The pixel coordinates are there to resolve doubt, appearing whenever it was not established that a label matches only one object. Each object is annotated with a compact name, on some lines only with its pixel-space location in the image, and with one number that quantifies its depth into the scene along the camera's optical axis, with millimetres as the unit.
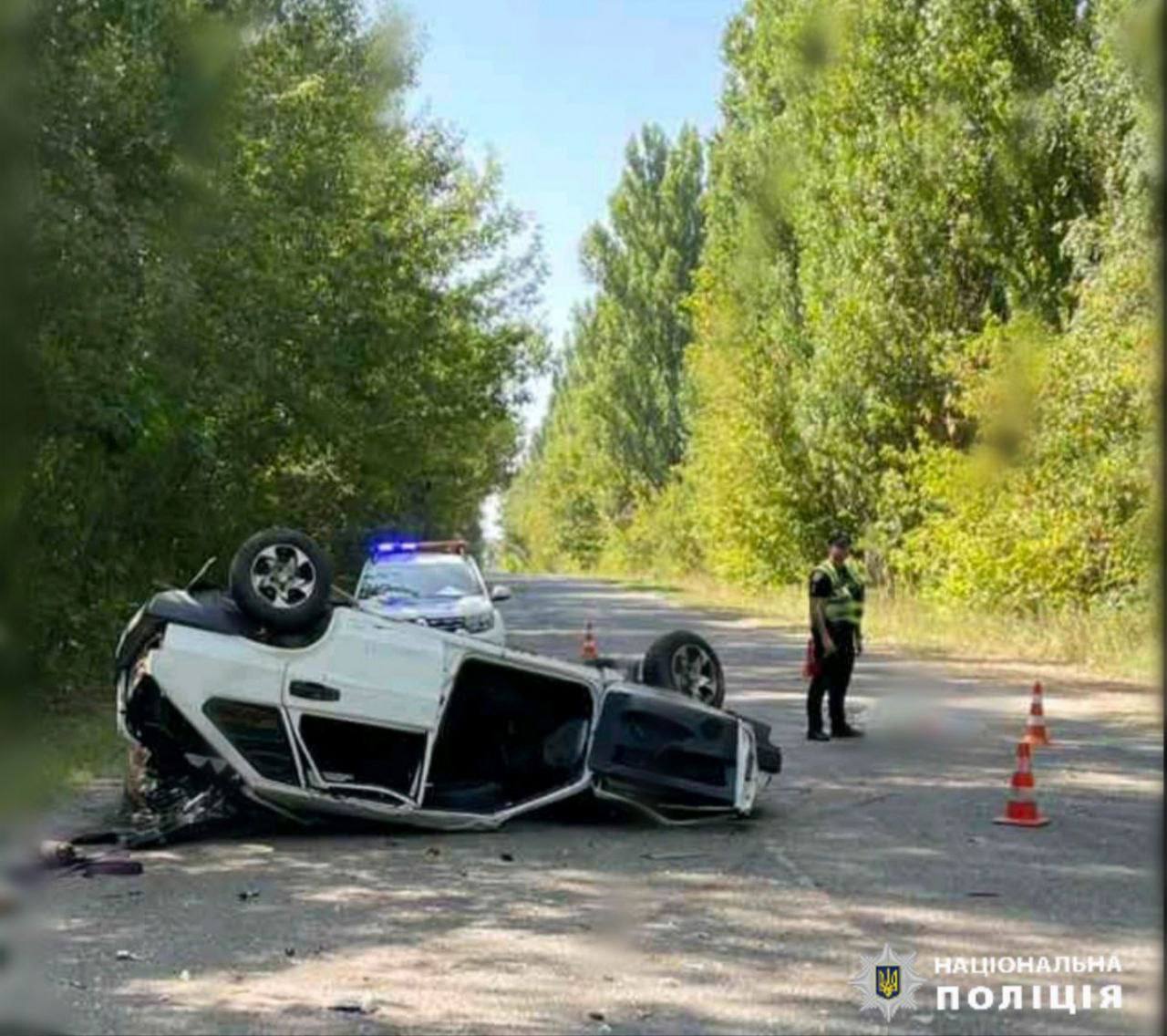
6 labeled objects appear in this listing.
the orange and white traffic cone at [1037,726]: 13359
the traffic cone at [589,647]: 21641
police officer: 13578
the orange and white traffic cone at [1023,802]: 10031
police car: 18141
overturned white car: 9305
